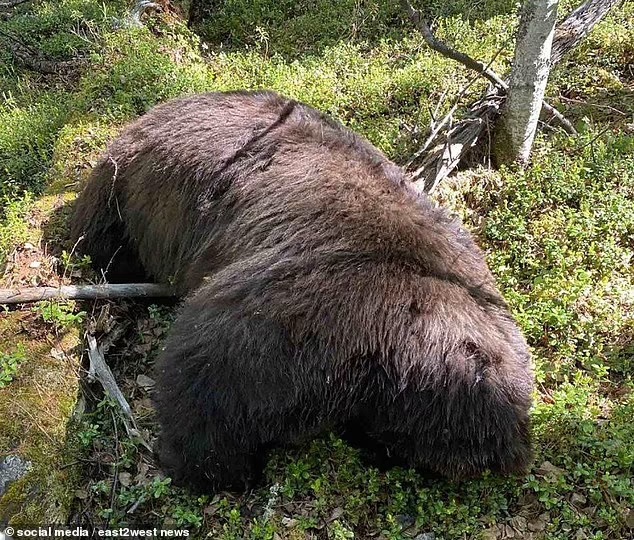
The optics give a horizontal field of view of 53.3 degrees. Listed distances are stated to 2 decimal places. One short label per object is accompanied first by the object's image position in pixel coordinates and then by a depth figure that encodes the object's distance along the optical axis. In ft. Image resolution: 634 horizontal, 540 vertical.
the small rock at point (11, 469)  10.36
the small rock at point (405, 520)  9.79
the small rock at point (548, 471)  10.11
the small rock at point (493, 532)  9.46
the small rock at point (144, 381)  12.91
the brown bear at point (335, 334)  8.94
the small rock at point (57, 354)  12.29
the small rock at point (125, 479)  10.85
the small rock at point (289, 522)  9.67
